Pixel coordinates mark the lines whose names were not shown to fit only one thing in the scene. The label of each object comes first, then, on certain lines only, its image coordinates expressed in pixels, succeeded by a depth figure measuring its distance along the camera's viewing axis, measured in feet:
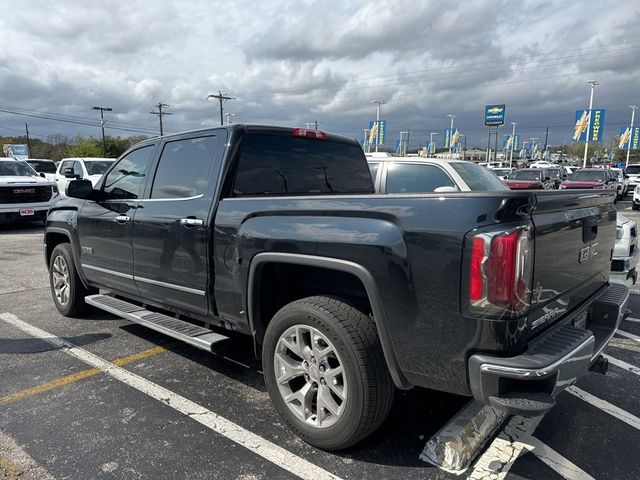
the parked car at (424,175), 23.34
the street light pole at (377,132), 171.36
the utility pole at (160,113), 208.25
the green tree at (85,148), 221.46
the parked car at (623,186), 87.76
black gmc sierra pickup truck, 7.26
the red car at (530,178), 64.87
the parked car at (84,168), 50.96
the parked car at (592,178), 66.74
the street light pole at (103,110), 193.26
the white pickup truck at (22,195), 41.52
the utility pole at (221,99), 182.19
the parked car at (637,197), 62.13
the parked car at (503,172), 96.91
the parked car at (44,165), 76.74
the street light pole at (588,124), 133.21
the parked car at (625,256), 15.87
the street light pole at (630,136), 187.78
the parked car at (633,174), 89.13
